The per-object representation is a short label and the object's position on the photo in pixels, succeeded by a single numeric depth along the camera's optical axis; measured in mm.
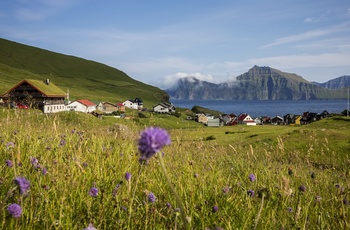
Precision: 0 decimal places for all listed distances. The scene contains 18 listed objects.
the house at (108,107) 145225
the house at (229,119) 160100
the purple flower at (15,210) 2135
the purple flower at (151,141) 1568
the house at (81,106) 116938
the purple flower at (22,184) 2153
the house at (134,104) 182375
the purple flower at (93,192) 3299
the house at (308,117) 153000
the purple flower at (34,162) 3880
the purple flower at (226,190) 4158
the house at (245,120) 154975
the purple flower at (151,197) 3243
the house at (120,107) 148800
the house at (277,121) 169375
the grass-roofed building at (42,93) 86375
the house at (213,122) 150650
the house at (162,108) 177500
